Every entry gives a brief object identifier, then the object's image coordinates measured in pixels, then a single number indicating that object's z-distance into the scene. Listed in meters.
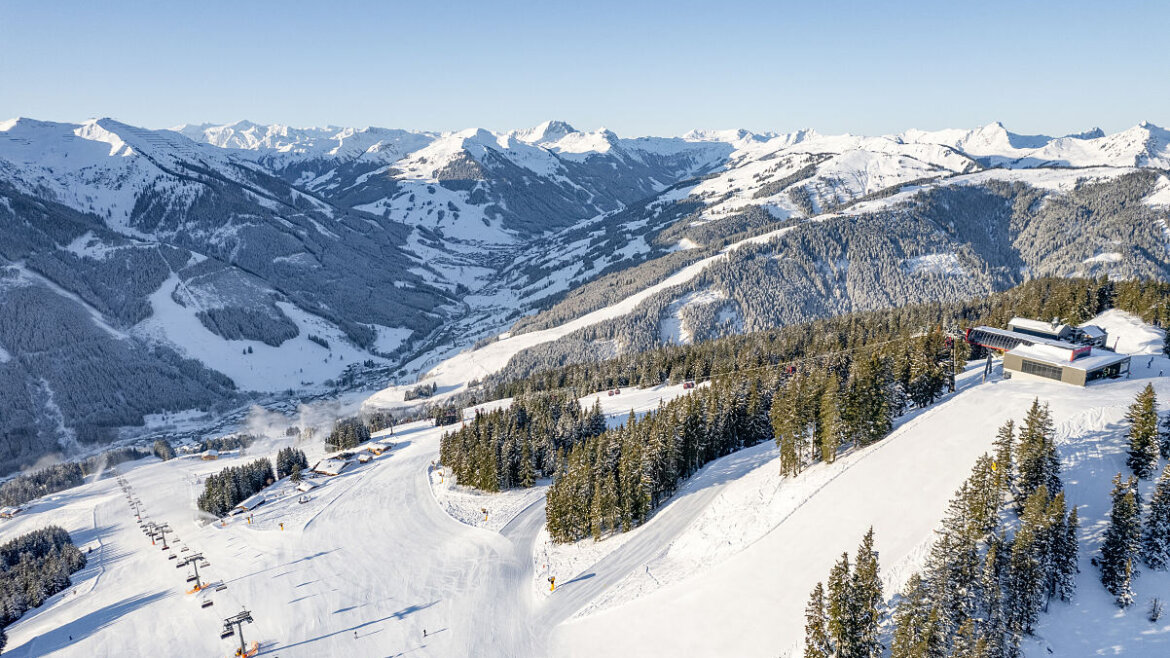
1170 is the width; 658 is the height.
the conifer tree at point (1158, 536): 39.59
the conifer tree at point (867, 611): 36.41
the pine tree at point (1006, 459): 42.94
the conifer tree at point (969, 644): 31.88
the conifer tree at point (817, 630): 37.00
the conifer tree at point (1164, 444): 46.06
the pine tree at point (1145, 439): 45.47
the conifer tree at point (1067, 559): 38.75
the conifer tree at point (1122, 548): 37.78
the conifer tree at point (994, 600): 33.97
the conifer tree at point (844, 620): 36.44
